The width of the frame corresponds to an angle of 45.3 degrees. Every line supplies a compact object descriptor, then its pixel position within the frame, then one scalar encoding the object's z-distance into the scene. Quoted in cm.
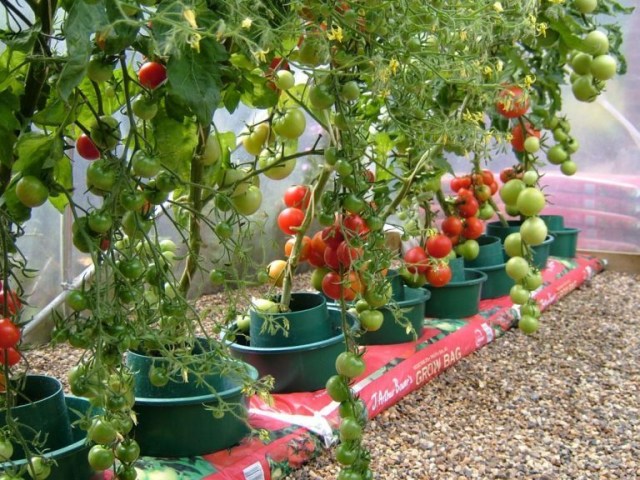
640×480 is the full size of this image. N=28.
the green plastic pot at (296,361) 145
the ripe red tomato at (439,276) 191
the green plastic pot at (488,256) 232
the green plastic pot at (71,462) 97
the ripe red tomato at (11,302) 79
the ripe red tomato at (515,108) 137
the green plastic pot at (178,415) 116
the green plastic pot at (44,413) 98
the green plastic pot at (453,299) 206
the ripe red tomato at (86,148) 91
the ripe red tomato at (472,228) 215
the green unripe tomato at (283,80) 94
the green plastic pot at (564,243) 287
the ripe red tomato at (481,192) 220
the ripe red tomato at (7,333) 74
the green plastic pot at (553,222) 287
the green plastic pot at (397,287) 191
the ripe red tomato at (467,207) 211
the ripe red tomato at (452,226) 209
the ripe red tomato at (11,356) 84
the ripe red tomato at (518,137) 183
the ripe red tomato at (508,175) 211
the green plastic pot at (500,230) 259
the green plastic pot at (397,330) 183
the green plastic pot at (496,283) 230
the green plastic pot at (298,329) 146
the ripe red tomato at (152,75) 86
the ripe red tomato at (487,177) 223
